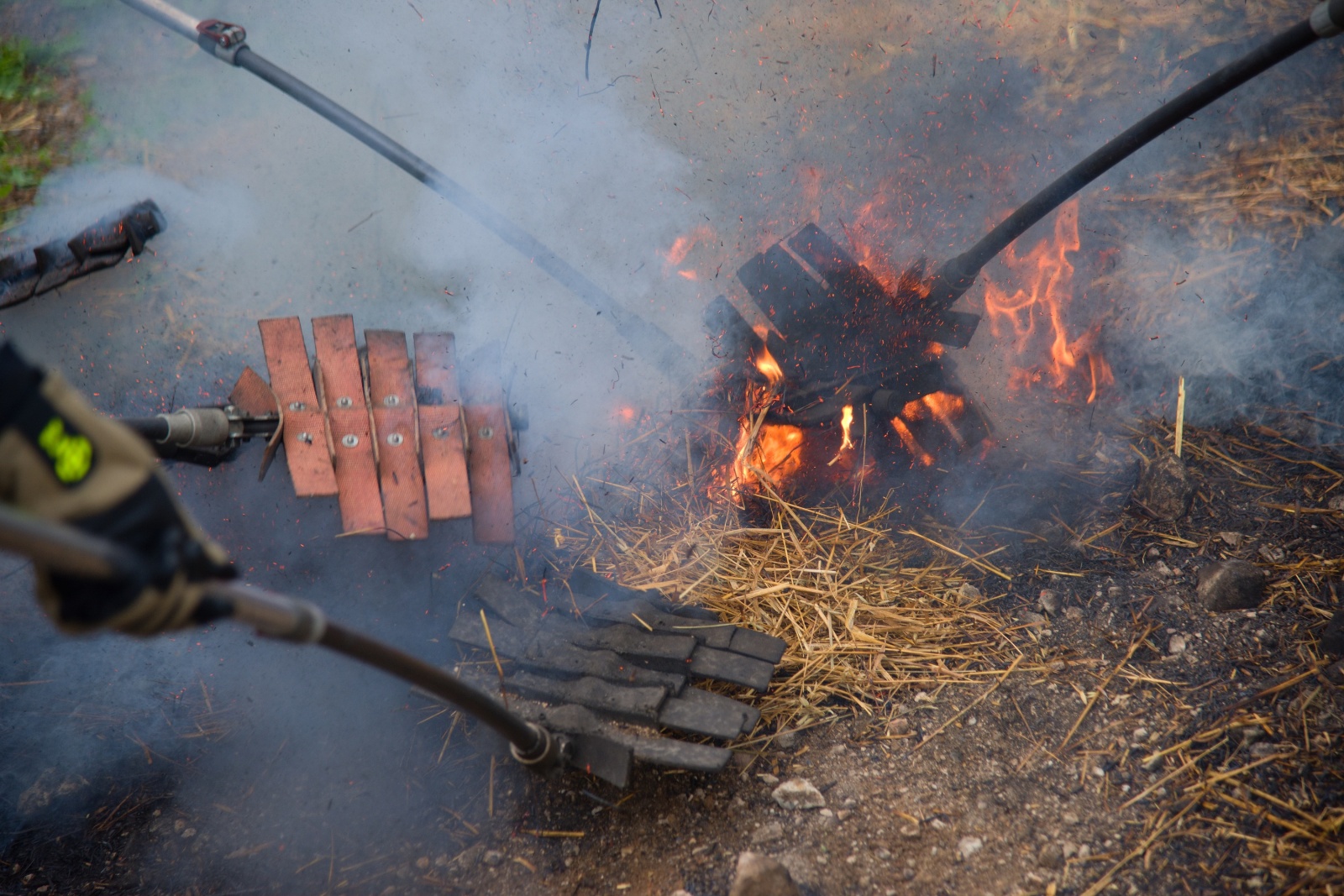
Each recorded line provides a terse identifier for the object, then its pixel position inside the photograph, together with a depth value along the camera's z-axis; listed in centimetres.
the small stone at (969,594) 386
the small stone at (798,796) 301
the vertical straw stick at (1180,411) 427
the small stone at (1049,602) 370
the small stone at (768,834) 289
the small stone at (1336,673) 303
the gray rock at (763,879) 251
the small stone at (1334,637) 313
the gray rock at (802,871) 272
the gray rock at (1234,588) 344
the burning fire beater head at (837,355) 435
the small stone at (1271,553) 362
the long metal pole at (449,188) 382
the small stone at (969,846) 277
